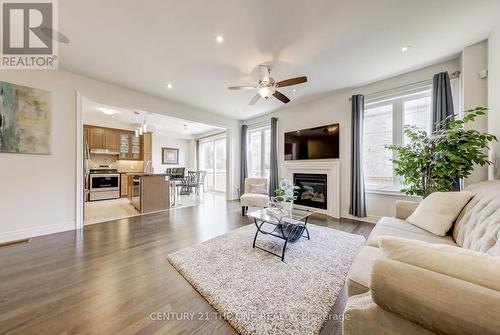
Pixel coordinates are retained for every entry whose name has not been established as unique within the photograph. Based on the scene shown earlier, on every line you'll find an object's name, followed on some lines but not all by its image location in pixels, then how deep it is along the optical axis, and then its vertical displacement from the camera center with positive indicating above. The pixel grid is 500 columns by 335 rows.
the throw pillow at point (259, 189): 4.40 -0.51
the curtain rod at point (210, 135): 7.07 +1.38
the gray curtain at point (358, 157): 3.54 +0.21
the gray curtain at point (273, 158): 5.02 +0.26
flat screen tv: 4.00 +0.59
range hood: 5.86 +0.55
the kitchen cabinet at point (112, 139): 6.10 +0.98
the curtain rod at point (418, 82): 2.73 +1.41
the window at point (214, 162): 7.67 +0.26
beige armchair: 3.92 -0.61
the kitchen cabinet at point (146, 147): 6.91 +0.80
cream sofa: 0.58 -0.48
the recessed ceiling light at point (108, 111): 4.99 +1.61
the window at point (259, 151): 5.56 +0.52
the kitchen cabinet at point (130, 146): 6.52 +0.81
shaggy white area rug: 1.32 -1.07
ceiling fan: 2.70 +1.25
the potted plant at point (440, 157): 2.00 +0.13
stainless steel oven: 5.43 -0.55
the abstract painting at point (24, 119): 2.61 +0.73
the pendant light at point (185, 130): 6.84 +1.44
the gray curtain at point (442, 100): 2.67 +1.00
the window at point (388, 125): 3.12 +0.79
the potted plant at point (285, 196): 2.68 -0.42
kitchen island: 4.21 -0.61
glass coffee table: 2.32 -0.73
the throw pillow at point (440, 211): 1.66 -0.42
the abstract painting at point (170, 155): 8.01 +0.56
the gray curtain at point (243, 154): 5.88 +0.45
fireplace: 4.21 -0.52
